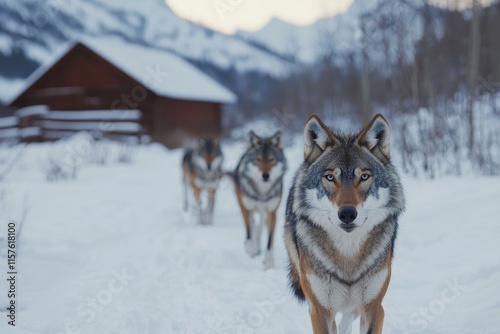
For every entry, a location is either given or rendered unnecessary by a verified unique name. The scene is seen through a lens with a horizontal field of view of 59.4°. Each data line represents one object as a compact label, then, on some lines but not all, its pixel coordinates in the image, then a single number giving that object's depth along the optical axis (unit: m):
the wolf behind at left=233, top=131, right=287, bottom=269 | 6.40
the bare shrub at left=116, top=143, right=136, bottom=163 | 15.37
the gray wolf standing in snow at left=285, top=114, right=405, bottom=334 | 2.90
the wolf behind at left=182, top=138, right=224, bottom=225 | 8.39
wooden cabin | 25.67
